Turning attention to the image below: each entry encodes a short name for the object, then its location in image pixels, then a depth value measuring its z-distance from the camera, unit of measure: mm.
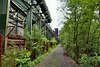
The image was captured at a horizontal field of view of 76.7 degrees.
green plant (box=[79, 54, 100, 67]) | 2719
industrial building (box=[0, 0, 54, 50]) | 2796
